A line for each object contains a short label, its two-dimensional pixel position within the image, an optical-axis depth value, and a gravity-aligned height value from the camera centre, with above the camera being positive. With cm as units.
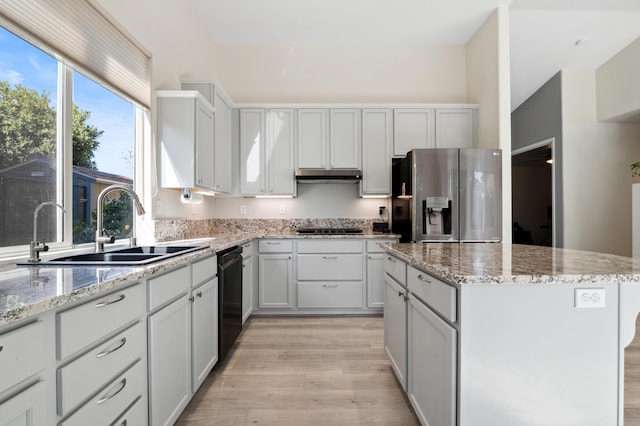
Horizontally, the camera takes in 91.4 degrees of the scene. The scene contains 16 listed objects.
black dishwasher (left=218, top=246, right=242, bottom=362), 227 -65
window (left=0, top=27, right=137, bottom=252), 151 +40
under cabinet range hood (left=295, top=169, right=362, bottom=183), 357 +46
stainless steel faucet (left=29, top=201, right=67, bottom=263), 137 -15
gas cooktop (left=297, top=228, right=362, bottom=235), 375 -19
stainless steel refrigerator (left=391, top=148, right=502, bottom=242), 311 +20
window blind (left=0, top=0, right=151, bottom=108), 151 +102
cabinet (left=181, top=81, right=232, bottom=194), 306 +90
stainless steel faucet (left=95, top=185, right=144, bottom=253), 174 +0
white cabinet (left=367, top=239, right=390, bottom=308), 347 -66
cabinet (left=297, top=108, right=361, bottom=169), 376 +94
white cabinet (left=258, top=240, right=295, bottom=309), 346 -64
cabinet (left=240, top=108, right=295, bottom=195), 376 +79
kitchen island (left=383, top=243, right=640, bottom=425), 116 -50
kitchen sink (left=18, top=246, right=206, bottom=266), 138 -21
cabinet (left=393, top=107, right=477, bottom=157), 378 +106
